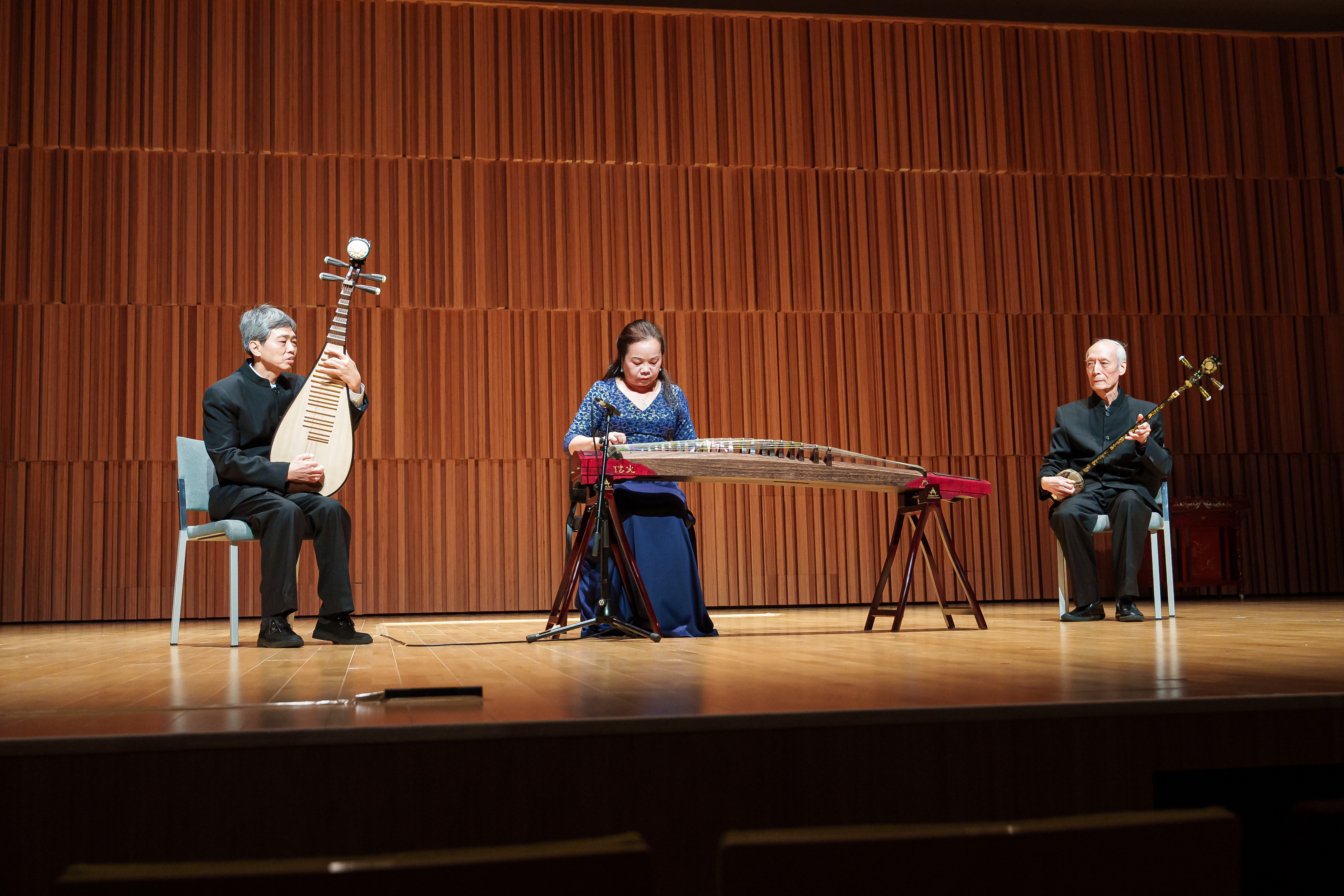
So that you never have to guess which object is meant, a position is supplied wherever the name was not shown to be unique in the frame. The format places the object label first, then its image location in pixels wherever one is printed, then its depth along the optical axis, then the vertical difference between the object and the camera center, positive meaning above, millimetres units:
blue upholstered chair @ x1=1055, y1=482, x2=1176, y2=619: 4207 -127
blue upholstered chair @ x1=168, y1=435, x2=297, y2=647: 3475 +106
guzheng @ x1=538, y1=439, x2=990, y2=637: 3328 +152
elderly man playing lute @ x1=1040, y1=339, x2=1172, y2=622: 4207 +131
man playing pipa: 3383 +156
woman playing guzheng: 3637 +92
